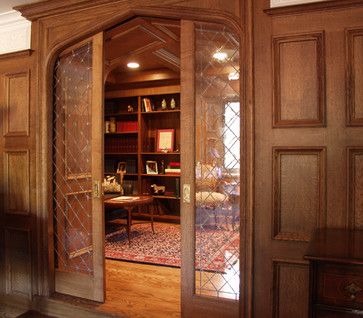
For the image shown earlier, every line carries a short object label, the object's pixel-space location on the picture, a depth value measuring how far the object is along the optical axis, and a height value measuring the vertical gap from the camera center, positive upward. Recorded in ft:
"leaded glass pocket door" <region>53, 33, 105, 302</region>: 9.70 -0.36
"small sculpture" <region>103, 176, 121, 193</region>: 17.95 -1.43
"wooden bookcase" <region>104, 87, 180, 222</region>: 21.21 +0.97
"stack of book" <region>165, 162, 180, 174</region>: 20.76 -0.62
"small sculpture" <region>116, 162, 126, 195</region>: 22.06 -0.62
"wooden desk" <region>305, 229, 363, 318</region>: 4.87 -1.80
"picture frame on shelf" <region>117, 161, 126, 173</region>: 22.25 -0.52
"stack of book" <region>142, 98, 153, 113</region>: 21.34 +3.27
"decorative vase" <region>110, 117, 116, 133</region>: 22.47 +2.14
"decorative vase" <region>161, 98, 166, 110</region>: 20.88 +3.25
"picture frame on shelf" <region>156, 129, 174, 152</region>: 21.03 +1.09
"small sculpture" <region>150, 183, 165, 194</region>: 21.27 -1.92
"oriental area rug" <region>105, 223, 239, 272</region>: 8.34 -3.99
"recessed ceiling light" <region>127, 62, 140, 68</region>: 18.80 +5.18
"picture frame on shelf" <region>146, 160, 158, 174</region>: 21.52 -0.57
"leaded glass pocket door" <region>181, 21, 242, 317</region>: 8.25 -0.30
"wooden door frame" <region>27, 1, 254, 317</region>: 7.64 +0.91
